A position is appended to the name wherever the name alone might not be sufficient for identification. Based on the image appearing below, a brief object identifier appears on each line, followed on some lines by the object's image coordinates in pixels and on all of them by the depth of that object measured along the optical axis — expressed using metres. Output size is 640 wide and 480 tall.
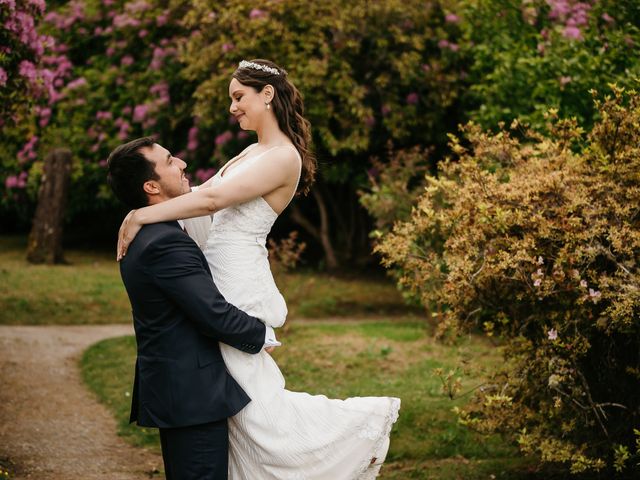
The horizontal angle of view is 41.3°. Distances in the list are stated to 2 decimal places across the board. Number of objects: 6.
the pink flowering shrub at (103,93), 15.82
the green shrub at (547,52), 7.79
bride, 3.58
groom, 3.38
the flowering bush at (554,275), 4.61
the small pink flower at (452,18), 13.32
